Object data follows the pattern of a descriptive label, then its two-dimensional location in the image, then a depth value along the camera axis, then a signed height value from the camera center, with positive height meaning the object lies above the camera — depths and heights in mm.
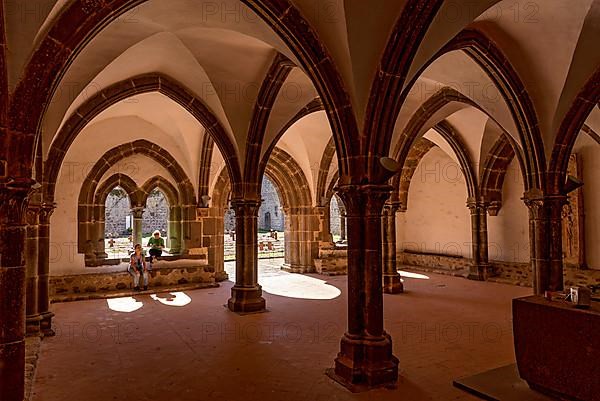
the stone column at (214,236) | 11555 -570
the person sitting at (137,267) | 9438 -1149
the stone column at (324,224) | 13102 -303
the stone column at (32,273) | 5676 -768
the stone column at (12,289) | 2932 -516
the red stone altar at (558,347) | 3326 -1161
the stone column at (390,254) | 9258 -930
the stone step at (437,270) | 12062 -1788
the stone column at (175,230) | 12281 -416
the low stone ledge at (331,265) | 12508 -1534
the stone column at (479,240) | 11367 -762
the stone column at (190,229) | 11523 -359
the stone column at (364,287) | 4215 -771
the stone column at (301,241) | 12805 -816
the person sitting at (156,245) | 10670 -770
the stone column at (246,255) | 7426 -728
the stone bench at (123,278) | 9086 -1427
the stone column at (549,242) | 6148 -453
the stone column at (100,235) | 11766 -503
